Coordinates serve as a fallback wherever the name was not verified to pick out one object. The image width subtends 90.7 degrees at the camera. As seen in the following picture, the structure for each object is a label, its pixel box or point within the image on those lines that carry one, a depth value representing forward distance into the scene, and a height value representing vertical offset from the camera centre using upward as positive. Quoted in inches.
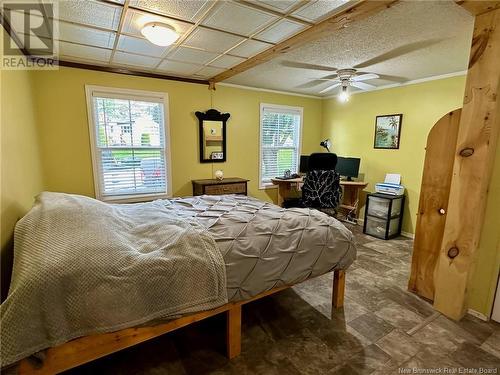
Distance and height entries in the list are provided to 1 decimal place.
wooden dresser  150.3 -23.4
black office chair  142.4 -19.9
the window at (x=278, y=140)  185.5 +7.6
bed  45.1 -26.5
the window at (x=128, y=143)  130.5 +2.6
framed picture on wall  155.9 +12.9
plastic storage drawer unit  147.6 -39.1
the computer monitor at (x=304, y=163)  189.2 -10.1
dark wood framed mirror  157.8 +8.7
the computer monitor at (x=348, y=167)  170.7 -11.6
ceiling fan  99.9 +41.6
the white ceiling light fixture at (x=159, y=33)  81.5 +38.1
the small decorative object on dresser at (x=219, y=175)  162.2 -17.1
